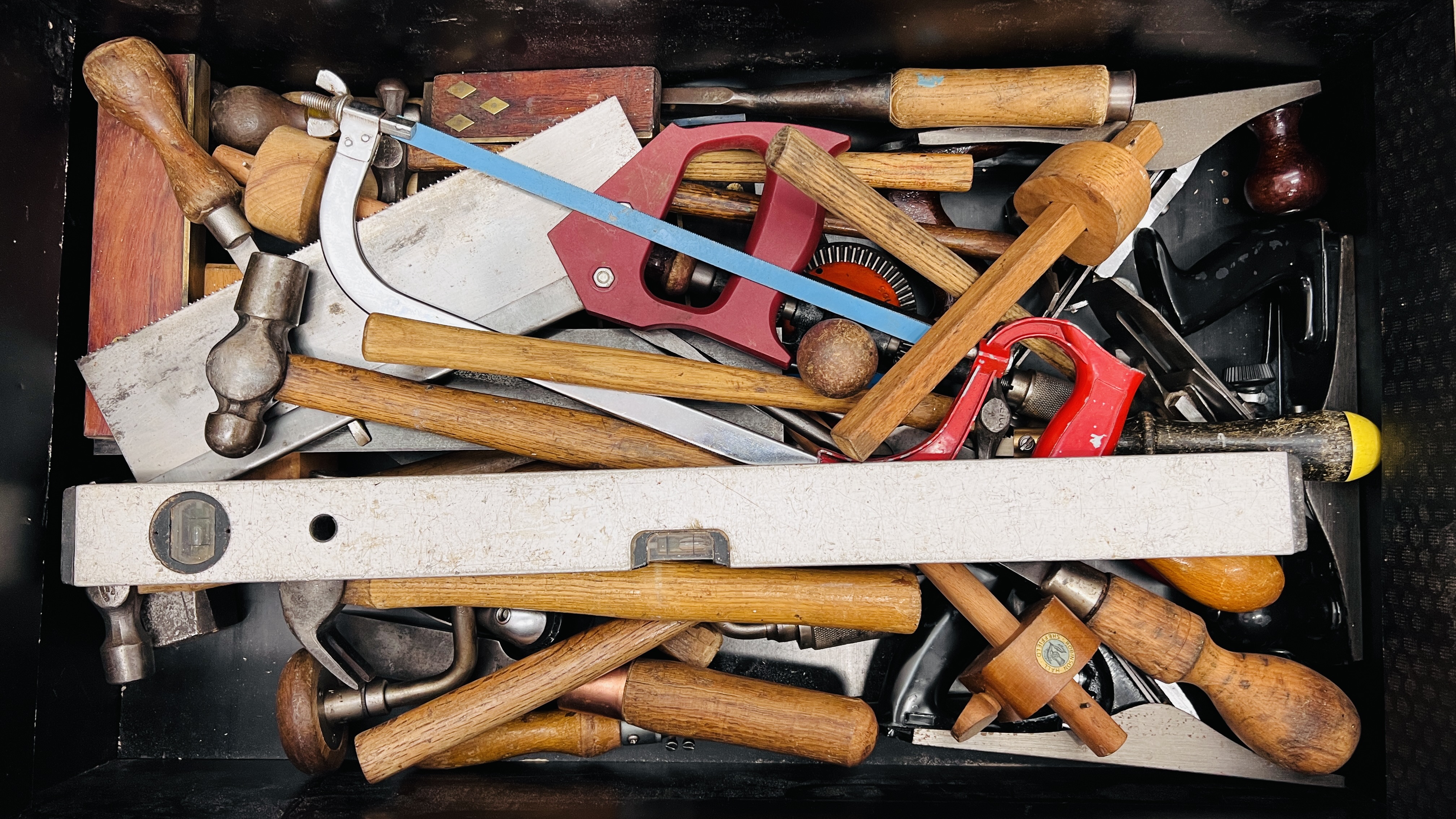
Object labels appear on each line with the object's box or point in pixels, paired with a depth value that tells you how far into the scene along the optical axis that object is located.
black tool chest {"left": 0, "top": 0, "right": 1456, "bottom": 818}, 0.50
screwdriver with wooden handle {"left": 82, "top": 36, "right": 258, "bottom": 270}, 0.53
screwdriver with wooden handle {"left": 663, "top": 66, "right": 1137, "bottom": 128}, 0.52
